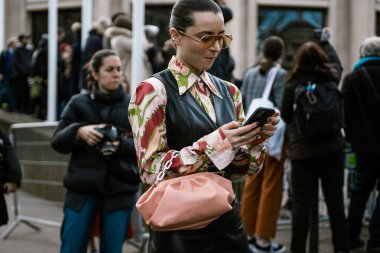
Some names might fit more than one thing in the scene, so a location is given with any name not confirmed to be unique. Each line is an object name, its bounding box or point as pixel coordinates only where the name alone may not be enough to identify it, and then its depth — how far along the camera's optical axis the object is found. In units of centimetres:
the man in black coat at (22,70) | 1542
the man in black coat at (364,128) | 701
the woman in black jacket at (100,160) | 509
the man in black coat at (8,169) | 545
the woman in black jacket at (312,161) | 644
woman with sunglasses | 295
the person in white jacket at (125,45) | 952
